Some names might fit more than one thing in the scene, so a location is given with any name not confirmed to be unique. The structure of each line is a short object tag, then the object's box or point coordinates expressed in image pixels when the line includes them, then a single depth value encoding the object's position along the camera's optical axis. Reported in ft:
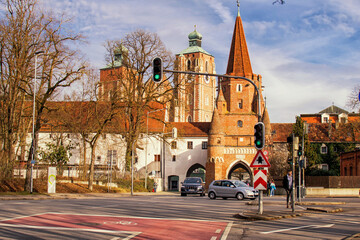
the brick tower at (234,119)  253.03
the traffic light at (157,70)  57.57
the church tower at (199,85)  454.81
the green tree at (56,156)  156.76
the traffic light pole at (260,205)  55.52
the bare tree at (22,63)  107.65
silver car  106.83
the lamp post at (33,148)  104.02
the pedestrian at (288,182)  72.43
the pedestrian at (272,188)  152.37
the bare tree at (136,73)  169.07
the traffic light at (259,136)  54.85
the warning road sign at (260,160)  54.95
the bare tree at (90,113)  133.39
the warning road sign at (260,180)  53.57
